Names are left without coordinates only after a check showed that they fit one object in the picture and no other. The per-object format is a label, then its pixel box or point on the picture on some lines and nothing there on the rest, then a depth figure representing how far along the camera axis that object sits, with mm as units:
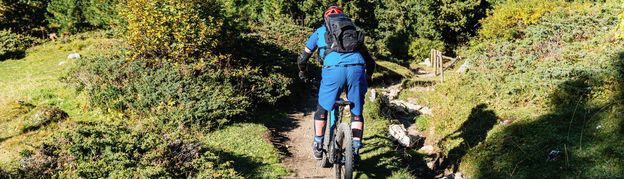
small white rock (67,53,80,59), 16922
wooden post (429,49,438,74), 28886
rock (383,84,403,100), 17906
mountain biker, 6508
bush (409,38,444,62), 32219
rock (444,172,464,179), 10398
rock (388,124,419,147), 11873
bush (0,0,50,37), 20703
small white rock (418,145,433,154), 12109
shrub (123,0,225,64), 11633
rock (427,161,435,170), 11066
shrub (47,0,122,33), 21281
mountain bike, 6512
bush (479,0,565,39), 22562
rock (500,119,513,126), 11984
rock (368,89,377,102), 14442
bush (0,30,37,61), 18312
